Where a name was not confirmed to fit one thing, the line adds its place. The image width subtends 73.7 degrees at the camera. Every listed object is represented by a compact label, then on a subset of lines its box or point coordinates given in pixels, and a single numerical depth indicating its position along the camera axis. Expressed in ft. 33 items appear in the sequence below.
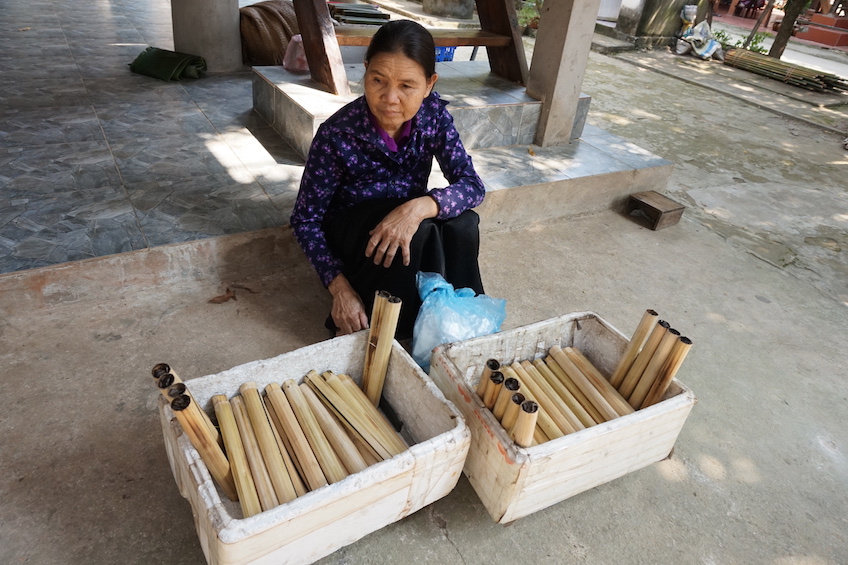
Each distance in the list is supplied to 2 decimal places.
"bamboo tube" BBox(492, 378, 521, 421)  5.22
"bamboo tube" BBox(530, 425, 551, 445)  5.71
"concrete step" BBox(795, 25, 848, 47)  46.53
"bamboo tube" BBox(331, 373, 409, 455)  5.68
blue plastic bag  6.84
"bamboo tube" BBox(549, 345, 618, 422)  6.19
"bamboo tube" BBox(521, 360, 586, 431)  5.96
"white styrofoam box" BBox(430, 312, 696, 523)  5.13
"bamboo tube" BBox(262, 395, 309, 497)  5.18
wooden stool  12.67
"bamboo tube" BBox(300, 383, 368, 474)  5.44
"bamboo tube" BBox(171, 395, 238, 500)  4.54
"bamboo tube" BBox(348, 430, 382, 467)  5.57
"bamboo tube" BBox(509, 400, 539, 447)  4.89
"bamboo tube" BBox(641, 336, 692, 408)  5.81
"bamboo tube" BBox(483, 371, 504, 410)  5.33
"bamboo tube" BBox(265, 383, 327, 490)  5.19
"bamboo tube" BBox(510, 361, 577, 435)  5.88
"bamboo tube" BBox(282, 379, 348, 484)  5.30
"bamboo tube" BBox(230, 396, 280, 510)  4.90
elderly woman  6.86
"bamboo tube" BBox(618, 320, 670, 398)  6.05
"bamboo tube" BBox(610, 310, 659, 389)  6.17
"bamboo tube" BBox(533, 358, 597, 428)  6.12
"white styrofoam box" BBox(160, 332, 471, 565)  4.22
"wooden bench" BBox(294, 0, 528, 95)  11.87
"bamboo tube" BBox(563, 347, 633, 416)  6.33
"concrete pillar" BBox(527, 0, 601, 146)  12.35
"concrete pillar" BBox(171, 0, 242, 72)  15.40
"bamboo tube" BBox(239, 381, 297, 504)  5.03
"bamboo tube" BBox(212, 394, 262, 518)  4.78
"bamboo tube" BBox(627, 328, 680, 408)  5.93
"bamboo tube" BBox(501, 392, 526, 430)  5.05
